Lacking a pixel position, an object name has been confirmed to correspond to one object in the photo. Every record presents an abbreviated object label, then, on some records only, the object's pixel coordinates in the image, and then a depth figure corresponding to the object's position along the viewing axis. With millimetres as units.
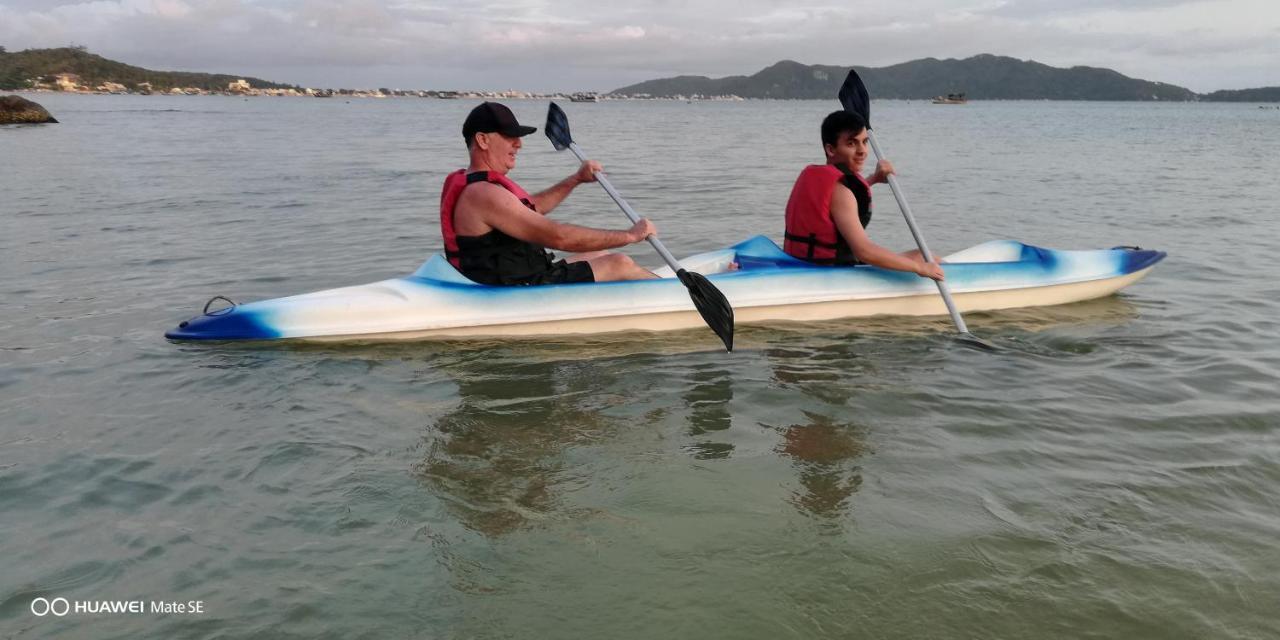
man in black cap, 5484
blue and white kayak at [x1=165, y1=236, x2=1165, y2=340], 5848
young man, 6180
